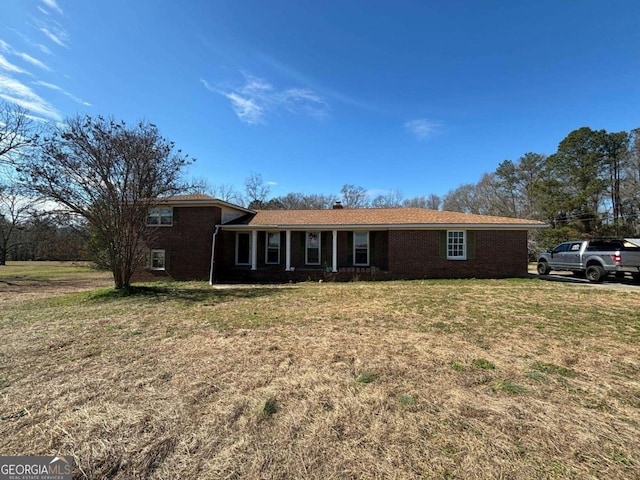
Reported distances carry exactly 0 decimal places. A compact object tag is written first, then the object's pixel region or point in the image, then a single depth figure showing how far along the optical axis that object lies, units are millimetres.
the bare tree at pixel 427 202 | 45906
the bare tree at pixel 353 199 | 42281
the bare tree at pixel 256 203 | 35094
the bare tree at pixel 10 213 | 10828
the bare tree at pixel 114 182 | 10297
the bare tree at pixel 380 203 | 43844
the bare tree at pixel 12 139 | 16641
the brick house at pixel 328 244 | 13961
